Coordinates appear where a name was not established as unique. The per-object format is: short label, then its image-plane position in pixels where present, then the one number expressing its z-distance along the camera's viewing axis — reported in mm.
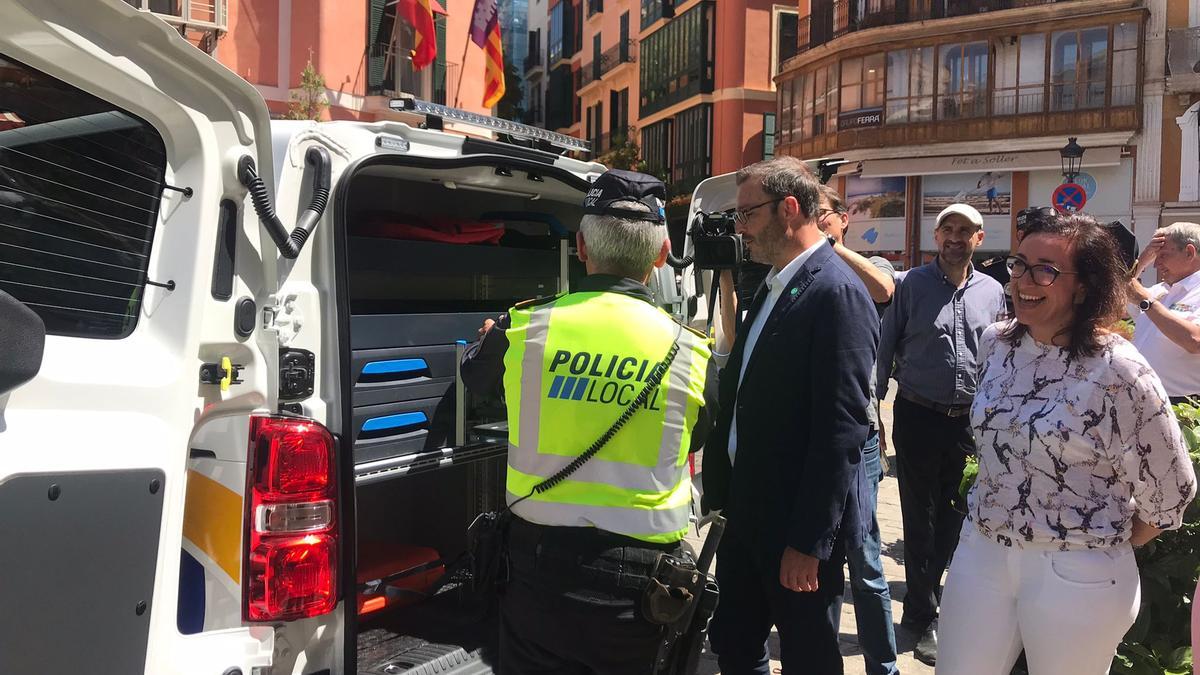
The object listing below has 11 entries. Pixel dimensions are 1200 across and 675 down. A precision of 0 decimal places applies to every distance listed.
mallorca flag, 13586
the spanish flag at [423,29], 18156
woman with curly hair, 2244
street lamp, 15891
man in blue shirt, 3873
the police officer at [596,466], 2037
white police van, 1367
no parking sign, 13094
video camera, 3197
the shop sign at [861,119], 27281
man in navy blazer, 2408
